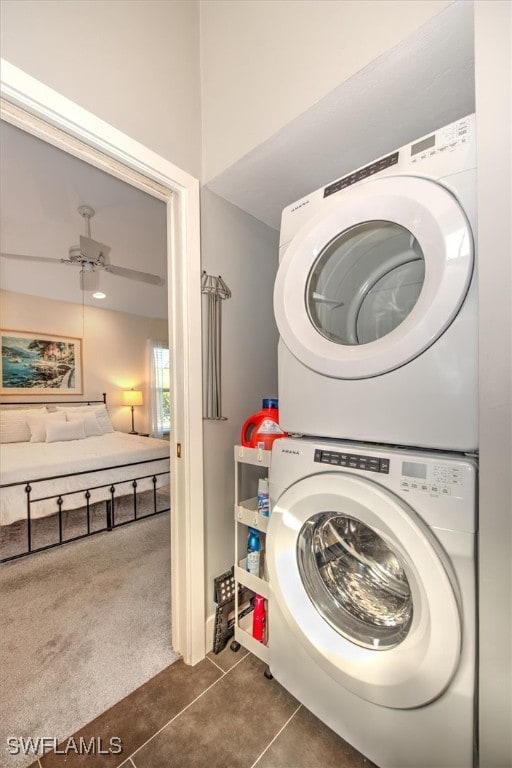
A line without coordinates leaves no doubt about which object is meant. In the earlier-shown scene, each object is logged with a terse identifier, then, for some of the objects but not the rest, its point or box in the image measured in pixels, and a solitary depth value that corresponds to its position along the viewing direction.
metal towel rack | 1.52
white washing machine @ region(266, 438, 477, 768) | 0.77
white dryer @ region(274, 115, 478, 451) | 0.82
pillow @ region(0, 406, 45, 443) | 3.77
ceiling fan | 2.61
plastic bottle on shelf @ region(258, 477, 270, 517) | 1.36
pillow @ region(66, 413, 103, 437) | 4.07
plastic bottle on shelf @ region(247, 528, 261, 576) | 1.40
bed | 2.44
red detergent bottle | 1.40
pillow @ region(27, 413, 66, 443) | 3.82
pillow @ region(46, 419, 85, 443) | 3.74
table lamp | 5.15
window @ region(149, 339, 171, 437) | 5.49
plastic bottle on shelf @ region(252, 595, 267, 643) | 1.40
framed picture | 4.07
